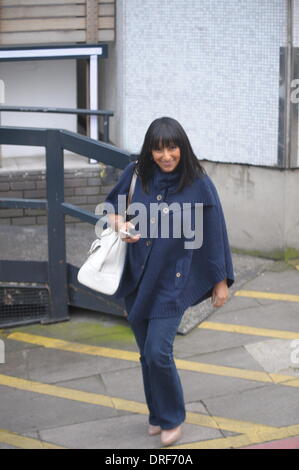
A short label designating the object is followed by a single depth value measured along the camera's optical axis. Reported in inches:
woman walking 194.9
